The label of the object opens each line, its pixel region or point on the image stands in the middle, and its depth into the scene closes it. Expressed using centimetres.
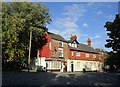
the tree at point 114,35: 983
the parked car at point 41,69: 1996
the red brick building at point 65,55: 2197
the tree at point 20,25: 1298
